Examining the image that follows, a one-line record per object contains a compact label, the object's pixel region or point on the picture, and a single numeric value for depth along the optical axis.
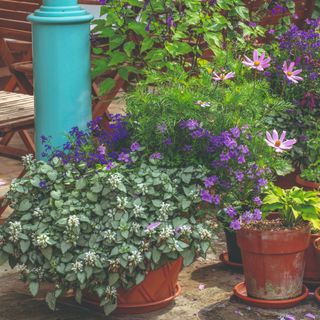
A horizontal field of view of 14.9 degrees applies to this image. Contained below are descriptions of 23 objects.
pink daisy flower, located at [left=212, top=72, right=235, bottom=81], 6.62
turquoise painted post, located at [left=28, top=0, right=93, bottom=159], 6.60
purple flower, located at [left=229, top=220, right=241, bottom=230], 6.09
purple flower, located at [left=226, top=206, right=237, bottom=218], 6.11
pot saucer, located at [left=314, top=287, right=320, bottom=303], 6.34
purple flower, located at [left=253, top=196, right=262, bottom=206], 6.24
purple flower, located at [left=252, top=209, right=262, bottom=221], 6.13
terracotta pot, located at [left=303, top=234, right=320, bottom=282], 6.59
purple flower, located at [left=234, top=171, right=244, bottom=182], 6.15
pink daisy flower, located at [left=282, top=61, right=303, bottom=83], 6.84
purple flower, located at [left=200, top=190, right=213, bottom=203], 5.94
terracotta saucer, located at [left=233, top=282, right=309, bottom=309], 6.24
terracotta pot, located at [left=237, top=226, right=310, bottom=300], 6.15
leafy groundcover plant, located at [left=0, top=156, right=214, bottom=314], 5.76
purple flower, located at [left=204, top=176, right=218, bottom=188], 6.01
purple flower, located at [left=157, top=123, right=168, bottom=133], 6.16
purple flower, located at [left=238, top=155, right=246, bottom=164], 6.14
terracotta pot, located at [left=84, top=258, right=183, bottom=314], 6.02
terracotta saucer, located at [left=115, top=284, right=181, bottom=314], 6.05
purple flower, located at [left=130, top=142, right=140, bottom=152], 6.24
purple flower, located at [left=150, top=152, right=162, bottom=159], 6.18
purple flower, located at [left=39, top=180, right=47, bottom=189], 6.02
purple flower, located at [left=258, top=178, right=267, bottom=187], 6.28
